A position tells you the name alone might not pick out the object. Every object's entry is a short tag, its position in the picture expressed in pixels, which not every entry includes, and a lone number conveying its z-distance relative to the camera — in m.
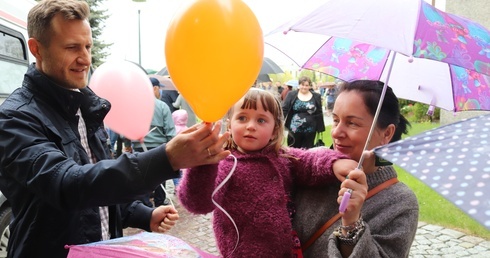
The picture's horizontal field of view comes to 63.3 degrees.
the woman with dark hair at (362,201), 1.39
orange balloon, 1.33
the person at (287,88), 11.31
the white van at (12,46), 4.27
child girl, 1.58
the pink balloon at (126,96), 2.55
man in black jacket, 1.27
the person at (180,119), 6.76
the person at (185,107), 8.21
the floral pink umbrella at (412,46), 1.54
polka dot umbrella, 0.86
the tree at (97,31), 18.33
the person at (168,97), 8.50
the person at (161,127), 5.57
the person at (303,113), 7.21
